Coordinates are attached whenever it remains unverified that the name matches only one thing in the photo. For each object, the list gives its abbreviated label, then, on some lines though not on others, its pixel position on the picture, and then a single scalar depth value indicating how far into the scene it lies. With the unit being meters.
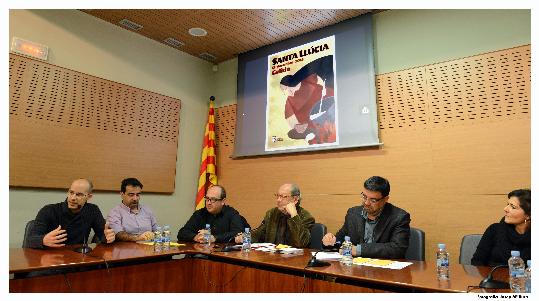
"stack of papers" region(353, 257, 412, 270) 2.23
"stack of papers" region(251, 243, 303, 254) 2.85
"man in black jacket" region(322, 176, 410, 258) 2.60
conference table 1.93
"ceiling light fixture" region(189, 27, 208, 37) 4.73
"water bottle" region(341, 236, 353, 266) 2.31
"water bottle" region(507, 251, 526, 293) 1.65
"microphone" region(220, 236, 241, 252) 2.88
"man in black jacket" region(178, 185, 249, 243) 3.72
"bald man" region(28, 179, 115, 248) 3.03
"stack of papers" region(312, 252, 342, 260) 2.52
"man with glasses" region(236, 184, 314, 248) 3.29
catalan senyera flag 5.34
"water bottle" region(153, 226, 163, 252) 2.88
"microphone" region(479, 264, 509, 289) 1.67
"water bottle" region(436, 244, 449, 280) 2.01
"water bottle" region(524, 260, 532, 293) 1.63
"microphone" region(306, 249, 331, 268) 2.22
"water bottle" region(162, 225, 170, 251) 3.11
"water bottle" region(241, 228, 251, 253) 2.90
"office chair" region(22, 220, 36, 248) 2.92
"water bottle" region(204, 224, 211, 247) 3.35
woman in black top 2.43
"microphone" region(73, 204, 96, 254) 2.60
